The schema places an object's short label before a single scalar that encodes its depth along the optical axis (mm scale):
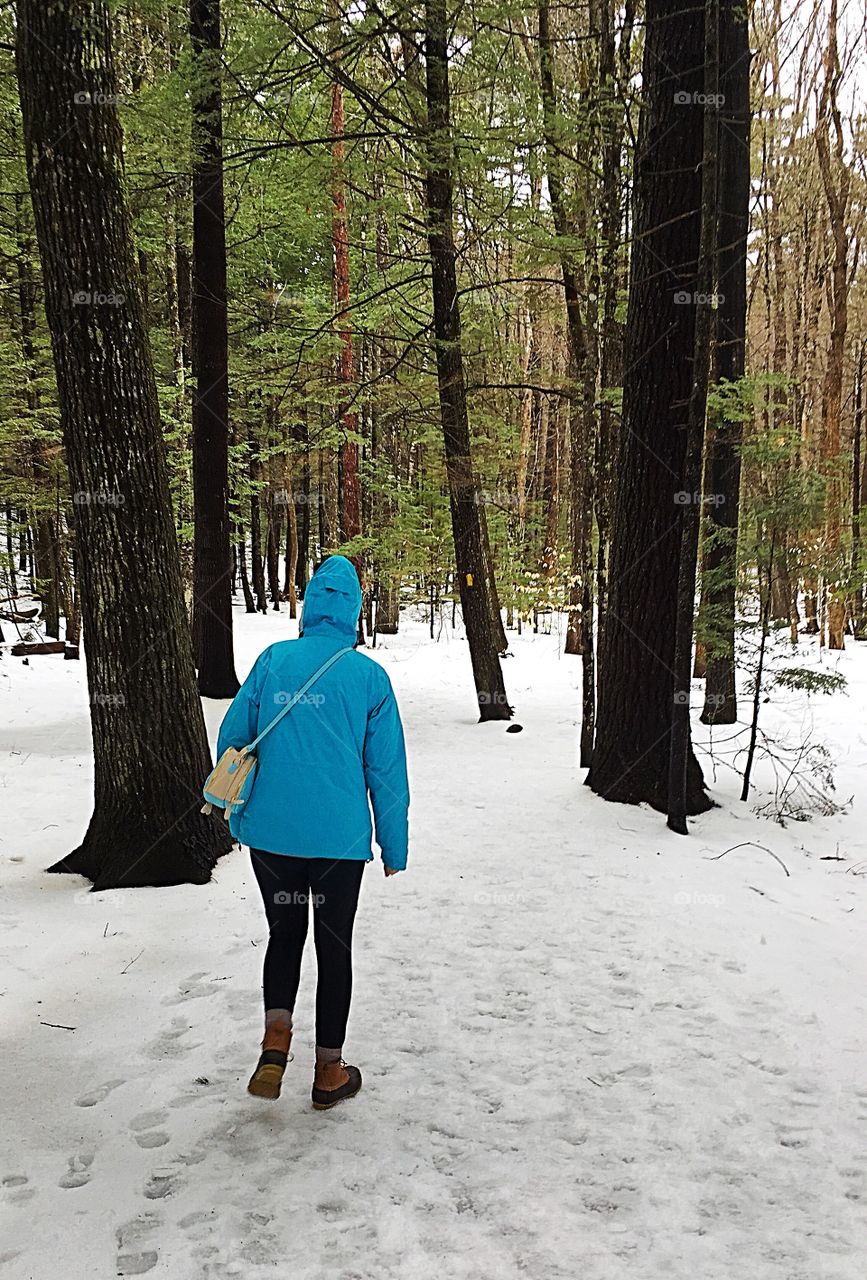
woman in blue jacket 3273
